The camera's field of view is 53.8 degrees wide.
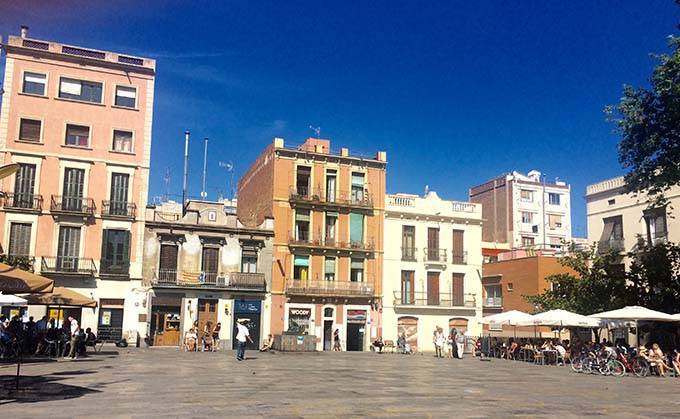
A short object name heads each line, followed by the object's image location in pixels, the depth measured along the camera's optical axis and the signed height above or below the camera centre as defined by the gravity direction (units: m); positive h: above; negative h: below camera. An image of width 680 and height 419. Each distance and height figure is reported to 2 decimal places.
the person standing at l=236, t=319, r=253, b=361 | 27.77 -0.91
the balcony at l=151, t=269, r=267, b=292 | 43.28 +2.26
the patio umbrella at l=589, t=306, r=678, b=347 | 28.38 +0.23
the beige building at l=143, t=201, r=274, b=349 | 43.16 +2.83
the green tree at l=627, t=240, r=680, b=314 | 33.44 +2.11
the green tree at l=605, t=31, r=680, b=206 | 29.59 +8.64
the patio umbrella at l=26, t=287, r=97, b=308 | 24.84 +0.49
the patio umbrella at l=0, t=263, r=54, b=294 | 12.22 +0.56
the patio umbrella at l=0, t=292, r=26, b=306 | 25.11 +0.45
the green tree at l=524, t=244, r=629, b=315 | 35.88 +1.76
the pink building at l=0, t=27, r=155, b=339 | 40.50 +8.71
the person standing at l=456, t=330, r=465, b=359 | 38.97 -1.55
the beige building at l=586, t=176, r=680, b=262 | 40.84 +6.54
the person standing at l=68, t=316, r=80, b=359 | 25.48 -1.00
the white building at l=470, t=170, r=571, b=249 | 77.38 +12.90
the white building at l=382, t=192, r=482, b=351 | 50.31 +3.75
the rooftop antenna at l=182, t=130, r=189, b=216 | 50.16 +10.94
